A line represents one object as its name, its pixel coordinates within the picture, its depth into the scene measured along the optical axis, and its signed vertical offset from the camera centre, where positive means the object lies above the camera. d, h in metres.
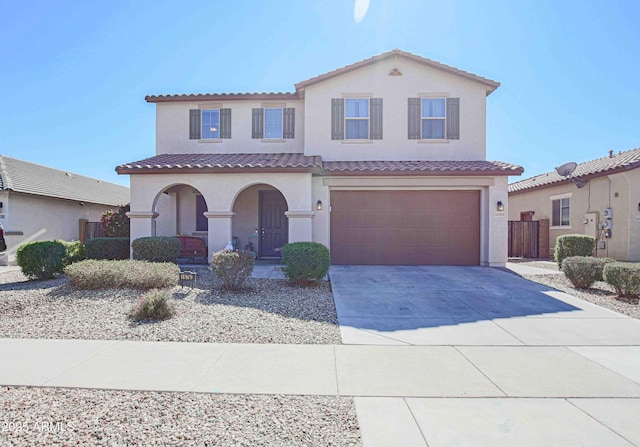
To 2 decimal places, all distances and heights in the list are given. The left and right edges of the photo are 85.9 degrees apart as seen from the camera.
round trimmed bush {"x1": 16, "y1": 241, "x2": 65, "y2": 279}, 9.34 -1.10
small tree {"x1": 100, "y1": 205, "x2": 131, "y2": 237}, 13.35 -0.21
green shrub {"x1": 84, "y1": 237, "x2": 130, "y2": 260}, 11.23 -0.95
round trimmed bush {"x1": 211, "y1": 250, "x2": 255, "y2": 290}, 7.96 -1.08
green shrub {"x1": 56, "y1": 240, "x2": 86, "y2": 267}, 10.12 -1.03
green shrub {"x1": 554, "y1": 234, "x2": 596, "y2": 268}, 12.26 -0.82
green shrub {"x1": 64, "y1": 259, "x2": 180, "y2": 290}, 7.76 -1.32
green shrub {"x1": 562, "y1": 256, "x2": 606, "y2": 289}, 8.73 -1.23
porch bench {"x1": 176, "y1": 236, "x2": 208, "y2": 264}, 12.43 -0.99
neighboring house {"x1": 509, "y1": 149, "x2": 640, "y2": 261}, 13.45 +0.89
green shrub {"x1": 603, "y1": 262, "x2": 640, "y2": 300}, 7.74 -1.27
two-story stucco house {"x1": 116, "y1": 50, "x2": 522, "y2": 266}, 11.67 +1.74
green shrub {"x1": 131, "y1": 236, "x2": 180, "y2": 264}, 10.34 -0.90
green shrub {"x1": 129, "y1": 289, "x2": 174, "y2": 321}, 6.13 -1.60
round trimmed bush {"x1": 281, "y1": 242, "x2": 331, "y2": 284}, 8.54 -1.04
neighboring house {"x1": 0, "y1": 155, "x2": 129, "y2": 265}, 14.80 +0.81
